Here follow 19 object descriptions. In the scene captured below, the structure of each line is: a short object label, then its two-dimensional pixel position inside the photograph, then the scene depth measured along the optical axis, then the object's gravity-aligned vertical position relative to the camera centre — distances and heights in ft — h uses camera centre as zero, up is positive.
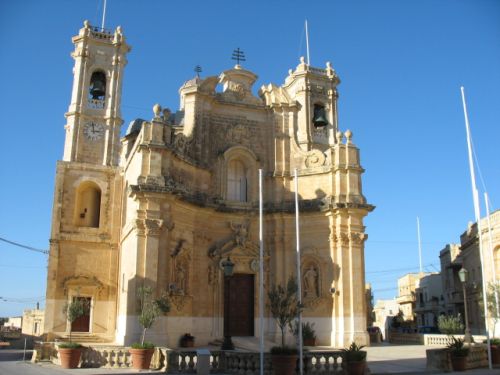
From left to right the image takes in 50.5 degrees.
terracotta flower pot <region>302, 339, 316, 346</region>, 80.69 -4.92
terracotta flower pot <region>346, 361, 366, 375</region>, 49.83 -5.35
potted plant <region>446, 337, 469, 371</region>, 55.88 -5.00
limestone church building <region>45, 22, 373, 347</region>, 78.95 +15.74
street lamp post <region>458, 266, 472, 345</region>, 67.62 +3.56
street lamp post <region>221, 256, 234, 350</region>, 58.90 +0.50
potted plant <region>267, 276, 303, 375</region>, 48.80 -0.81
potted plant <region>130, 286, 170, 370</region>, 54.60 -0.85
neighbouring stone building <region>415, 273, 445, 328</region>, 175.42 +3.25
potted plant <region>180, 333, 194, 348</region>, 75.97 -4.53
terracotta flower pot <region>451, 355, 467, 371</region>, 55.88 -5.51
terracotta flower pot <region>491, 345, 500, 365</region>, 61.11 -5.13
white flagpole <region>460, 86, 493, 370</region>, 64.85 +13.71
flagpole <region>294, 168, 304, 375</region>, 48.22 -4.55
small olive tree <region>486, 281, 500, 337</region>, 69.26 +0.99
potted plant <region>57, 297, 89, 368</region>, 57.41 -4.82
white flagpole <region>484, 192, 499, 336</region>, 69.28 +7.48
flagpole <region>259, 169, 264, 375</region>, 47.44 -2.51
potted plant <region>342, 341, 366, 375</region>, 49.85 -4.87
